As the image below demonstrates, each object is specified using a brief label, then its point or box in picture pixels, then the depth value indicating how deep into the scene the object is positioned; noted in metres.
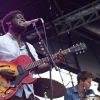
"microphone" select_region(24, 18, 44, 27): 4.14
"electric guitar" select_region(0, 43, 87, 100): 3.99
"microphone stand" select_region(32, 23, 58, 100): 3.89
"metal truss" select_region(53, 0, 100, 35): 9.18
